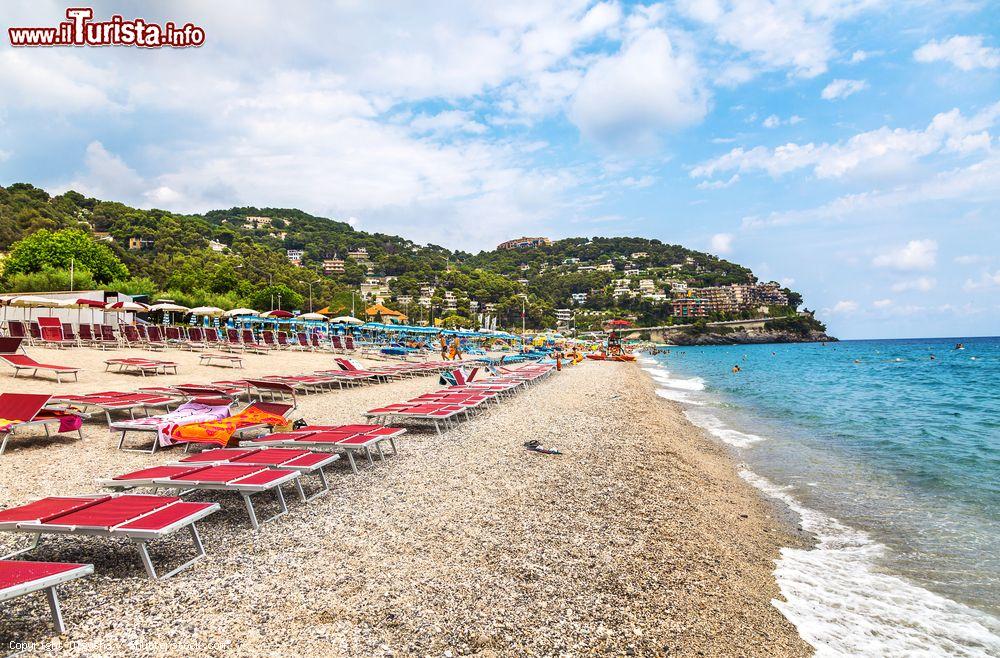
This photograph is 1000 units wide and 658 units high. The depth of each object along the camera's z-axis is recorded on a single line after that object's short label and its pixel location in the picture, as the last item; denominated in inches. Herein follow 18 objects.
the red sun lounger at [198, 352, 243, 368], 645.9
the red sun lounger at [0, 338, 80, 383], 441.1
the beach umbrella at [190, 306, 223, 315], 1006.0
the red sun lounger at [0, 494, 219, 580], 132.0
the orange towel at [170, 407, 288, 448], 269.6
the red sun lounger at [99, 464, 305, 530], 174.2
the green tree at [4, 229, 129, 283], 1451.8
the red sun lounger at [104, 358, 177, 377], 508.8
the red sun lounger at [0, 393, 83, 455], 257.4
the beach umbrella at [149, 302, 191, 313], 903.9
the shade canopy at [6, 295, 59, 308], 793.6
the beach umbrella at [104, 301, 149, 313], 839.7
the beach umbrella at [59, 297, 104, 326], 772.0
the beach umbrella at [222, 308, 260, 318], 1072.2
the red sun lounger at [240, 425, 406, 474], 245.6
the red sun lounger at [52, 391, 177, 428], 308.8
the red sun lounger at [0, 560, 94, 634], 103.0
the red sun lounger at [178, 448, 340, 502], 203.8
